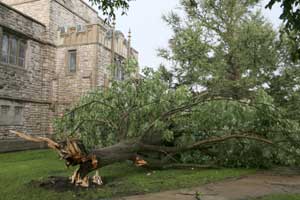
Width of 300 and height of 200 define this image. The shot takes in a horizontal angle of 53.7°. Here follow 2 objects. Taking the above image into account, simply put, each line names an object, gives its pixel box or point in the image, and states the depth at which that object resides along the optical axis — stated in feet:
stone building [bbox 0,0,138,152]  42.73
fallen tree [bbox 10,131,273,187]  17.51
